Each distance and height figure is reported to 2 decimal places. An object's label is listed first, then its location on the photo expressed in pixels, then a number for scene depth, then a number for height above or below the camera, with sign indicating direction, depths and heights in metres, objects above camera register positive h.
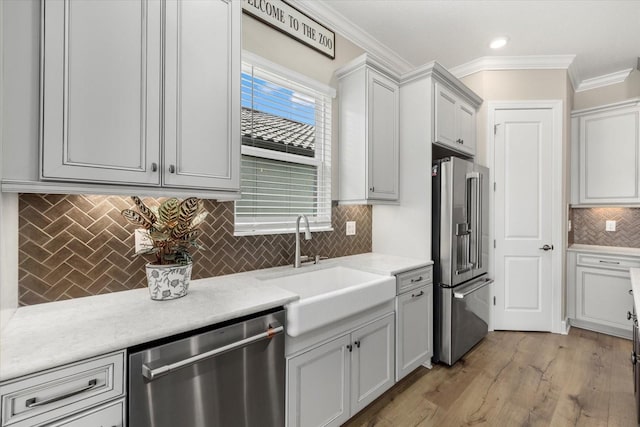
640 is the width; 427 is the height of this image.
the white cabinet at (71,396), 0.80 -0.54
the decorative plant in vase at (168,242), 1.33 -0.14
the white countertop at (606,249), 3.06 -0.38
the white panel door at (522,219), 3.18 -0.05
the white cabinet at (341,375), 1.48 -0.93
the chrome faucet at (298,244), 2.08 -0.22
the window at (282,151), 2.01 +0.48
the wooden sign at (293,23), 2.02 +1.44
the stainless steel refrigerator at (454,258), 2.43 -0.37
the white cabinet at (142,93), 1.07 +0.51
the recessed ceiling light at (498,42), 2.82 +1.68
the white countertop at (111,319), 0.86 -0.40
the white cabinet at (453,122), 2.53 +0.88
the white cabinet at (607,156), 3.12 +0.66
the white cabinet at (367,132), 2.32 +0.68
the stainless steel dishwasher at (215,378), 1.00 -0.64
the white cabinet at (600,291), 3.01 -0.82
